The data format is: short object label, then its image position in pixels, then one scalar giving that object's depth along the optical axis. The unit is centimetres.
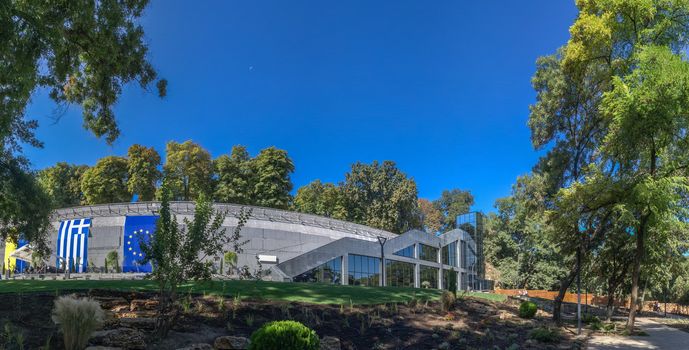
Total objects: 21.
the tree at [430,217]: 7625
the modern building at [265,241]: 3797
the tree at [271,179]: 5316
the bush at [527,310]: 1666
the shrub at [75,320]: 674
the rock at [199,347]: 735
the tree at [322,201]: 6037
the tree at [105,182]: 5178
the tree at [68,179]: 5716
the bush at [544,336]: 1218
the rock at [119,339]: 726
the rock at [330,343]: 838
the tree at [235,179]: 5247
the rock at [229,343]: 780
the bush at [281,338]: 662
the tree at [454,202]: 8594
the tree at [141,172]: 5169
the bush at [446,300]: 1452
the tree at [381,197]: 5897
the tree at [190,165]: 5231
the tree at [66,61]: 758
